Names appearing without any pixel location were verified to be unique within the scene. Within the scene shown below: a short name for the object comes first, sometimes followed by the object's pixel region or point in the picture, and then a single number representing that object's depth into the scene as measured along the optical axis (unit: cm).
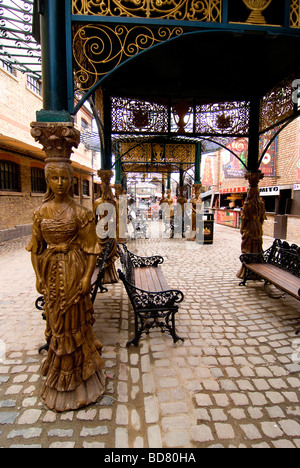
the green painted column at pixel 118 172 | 1179
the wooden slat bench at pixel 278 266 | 417
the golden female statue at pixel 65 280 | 221
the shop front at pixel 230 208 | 1689
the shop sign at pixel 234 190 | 1658
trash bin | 1126
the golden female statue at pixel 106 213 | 542
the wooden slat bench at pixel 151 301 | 329
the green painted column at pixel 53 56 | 232
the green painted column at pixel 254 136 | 564
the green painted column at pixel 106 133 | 547
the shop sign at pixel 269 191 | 1257
